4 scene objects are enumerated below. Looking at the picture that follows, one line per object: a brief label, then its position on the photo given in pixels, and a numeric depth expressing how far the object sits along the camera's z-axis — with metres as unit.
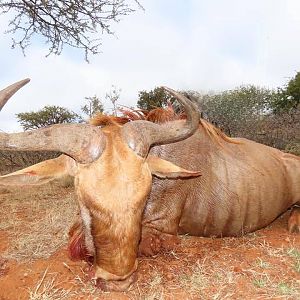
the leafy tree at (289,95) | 11.30
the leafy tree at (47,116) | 9.61
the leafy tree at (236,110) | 8.15
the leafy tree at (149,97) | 7.91
